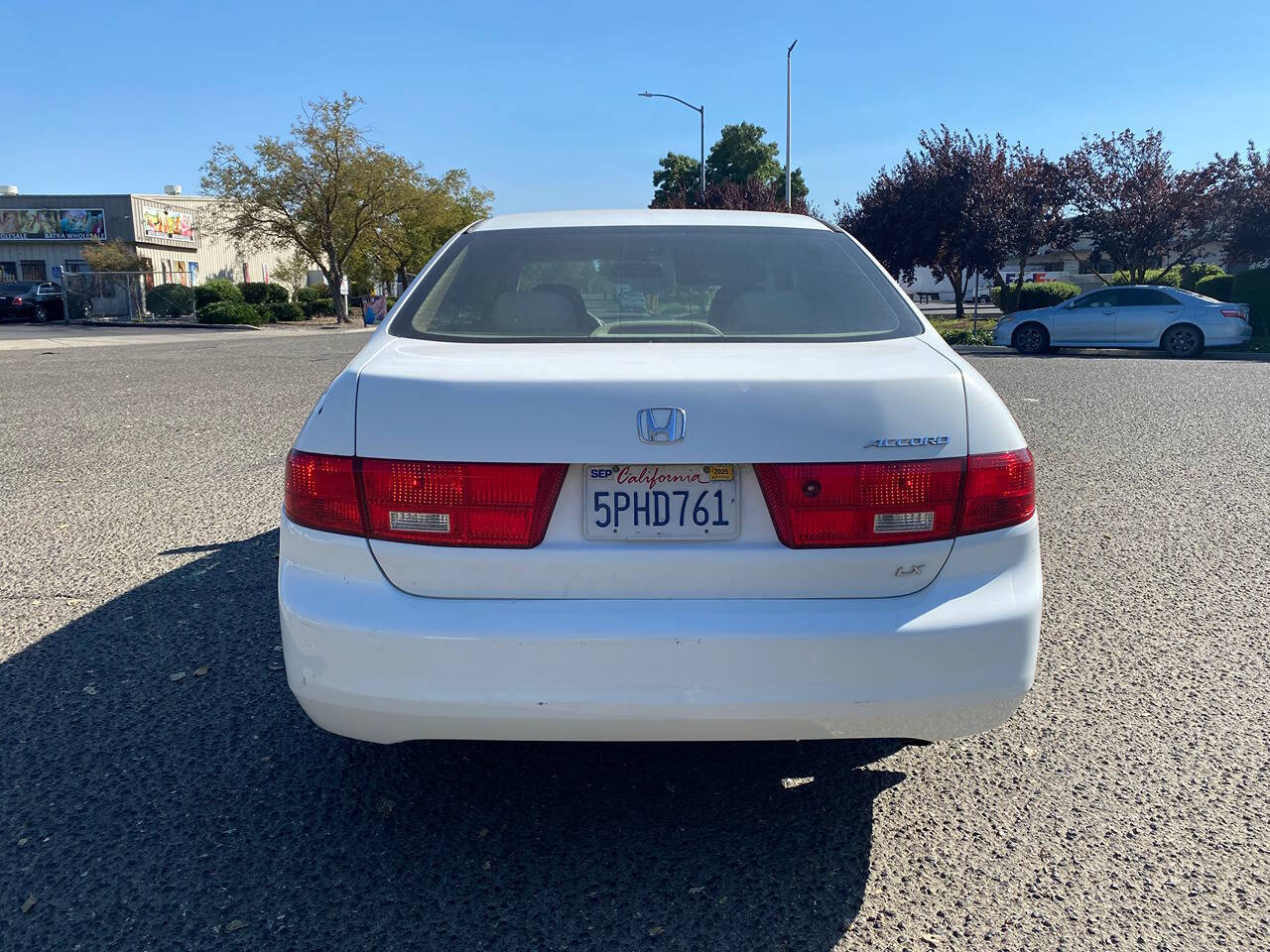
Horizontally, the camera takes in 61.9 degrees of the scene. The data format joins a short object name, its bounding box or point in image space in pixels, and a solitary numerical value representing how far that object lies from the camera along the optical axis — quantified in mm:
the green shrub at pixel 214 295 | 40469
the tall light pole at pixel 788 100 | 37231
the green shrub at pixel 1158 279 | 29625
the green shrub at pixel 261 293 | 46031
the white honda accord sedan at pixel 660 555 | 2256
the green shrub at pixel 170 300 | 39125
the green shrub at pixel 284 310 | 43250
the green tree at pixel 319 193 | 42438
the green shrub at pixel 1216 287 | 25266
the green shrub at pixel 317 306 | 47781
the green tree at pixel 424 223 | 46562
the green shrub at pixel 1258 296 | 21219
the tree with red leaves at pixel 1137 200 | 27656
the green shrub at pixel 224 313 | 38281
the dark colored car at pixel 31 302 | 39000
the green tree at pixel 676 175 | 80875
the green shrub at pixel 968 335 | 24719
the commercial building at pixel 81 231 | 52062
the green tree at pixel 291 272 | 53531
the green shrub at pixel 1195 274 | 32938
